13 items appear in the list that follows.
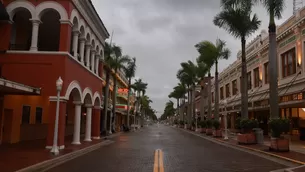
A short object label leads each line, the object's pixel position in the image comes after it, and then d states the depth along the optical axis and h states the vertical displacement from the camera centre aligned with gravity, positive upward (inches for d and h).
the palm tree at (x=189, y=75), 1753.2 +289.9
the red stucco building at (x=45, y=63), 553.3 +112.6
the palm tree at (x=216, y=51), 1197.9 +309.1
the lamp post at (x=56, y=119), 466.9 -15.8
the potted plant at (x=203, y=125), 1295.6 -61.6
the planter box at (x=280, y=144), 541.4 -65.4
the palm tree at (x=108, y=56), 1076.5 +250.1
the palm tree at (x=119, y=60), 1111.3 +250.0
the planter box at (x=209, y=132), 1208.0 -89.7
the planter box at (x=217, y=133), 1046.4 -81.5
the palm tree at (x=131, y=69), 1444.6 +259.2
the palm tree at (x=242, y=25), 796.1 +299.5
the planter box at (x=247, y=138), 712.3 -68.7
